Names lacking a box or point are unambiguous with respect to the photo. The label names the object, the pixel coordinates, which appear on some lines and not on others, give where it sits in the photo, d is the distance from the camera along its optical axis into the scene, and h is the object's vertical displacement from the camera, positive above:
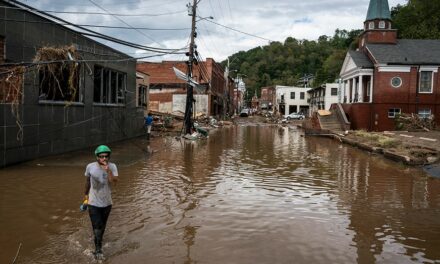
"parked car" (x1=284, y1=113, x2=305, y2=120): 76.92 -0.42
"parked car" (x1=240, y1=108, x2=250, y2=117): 95.56 -0.29
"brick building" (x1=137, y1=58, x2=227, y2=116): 55.31 +3.15
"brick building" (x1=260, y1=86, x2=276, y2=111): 123.44 +4.71
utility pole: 28.36 +2.43
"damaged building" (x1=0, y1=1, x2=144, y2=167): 13.41 +0.54
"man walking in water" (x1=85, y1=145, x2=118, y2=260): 6.44 -1.24
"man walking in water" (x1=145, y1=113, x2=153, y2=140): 26.94 -0.75
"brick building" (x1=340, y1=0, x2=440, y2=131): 38.19 +2.90
